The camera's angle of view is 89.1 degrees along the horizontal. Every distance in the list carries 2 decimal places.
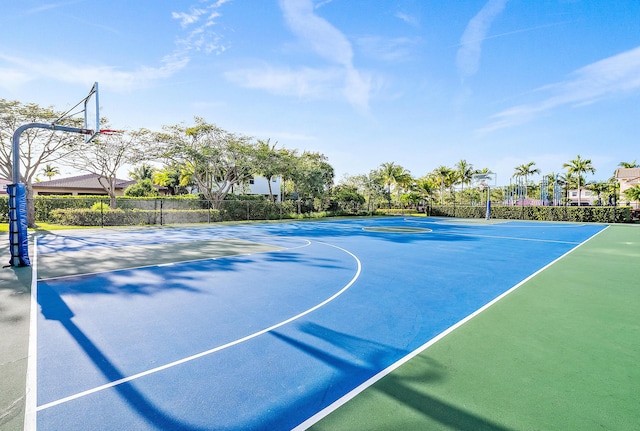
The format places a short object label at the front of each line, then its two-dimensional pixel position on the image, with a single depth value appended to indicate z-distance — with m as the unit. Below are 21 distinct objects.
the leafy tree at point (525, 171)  58.40
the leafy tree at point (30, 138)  19.16
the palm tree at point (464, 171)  52.88
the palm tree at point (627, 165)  62.91
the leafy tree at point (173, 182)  42.91
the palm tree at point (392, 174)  50.62
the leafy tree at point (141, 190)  36.73
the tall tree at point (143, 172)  50.78
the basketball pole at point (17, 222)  9.11
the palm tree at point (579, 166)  48.69
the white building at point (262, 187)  43.53
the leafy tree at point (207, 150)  26.30
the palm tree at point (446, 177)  52.06
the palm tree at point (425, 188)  50.31
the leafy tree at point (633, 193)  35.59
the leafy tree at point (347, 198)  40.97
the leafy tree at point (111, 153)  24.19
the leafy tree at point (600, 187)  63.28
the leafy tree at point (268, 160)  29.09
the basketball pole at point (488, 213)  34.19
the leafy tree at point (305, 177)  32.71
